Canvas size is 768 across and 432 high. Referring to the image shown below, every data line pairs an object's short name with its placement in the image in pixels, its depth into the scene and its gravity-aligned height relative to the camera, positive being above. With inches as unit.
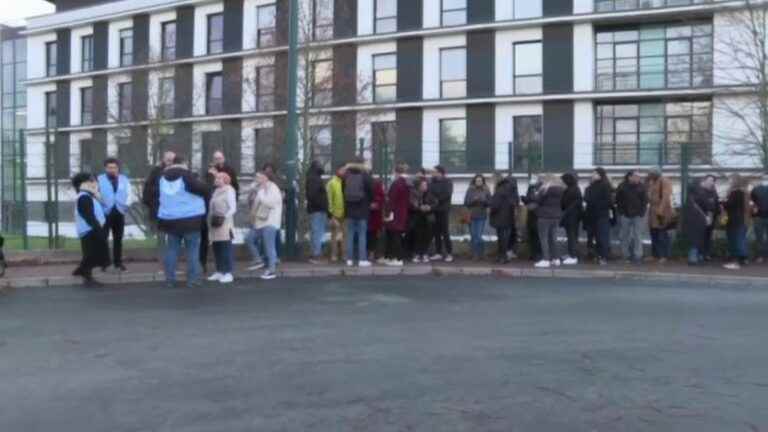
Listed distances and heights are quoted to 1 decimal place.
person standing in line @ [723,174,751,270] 601.9 -11.8
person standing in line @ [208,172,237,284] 498.9 -13.3
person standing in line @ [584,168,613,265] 615.8 -5.2
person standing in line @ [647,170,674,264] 620.1 -7.3
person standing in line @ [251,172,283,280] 532.1 -8.8
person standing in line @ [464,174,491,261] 628.1 -4.8
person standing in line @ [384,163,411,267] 592.1 -9.0
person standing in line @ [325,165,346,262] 586.9 +2.8
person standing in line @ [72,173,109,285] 480.7 -13.2
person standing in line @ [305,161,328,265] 587.8 -2.7
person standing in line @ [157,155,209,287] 469.4 -4.0
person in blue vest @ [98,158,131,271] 506.6 +2.0
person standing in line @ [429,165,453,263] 621.0 -7.0
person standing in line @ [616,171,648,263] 613.6 -6.5
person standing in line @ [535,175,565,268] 595.8 -7.9
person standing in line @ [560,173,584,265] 613.9 -6.0
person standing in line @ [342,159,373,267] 573.3 -3.3
